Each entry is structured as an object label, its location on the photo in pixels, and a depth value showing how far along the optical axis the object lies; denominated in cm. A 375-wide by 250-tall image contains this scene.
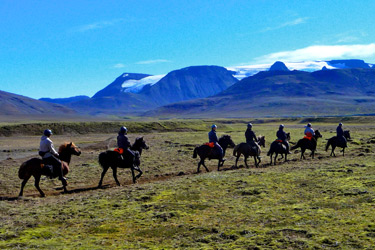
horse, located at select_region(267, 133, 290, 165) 2880
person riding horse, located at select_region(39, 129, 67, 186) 1850
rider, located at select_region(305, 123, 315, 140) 3097
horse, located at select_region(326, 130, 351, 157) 3259
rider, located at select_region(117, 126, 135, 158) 2106
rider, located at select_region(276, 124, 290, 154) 2964
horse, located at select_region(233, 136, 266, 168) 2681
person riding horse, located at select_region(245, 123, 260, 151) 2695
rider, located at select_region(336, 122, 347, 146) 3259
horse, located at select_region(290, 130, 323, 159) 3106
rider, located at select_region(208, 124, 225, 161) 2513
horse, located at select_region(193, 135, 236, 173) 2506
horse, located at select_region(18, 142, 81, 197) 1792
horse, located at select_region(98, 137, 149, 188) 2042
